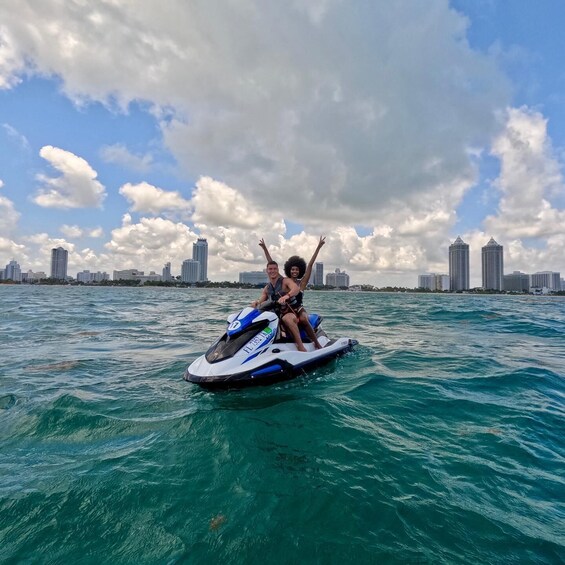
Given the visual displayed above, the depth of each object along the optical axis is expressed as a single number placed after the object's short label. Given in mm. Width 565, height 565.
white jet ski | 5340
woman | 7057
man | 6617
